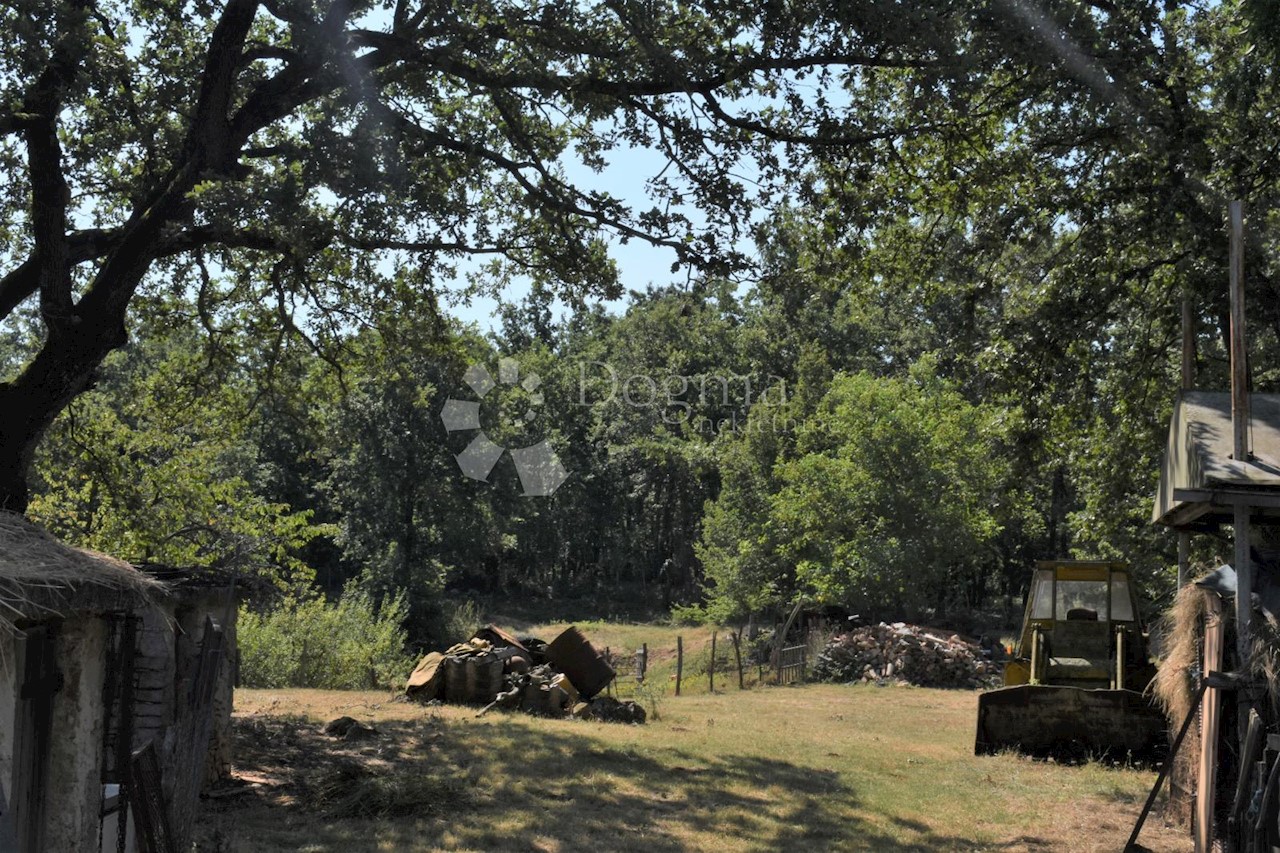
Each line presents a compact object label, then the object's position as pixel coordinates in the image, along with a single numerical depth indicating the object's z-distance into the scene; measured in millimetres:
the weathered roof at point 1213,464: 7117
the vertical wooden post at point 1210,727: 7426
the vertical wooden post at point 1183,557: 10234
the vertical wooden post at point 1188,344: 10024
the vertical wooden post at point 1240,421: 7160
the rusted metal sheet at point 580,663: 17953
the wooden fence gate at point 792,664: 27125
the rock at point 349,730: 13922
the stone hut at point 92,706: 5523
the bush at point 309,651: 21875
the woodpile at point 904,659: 25984
